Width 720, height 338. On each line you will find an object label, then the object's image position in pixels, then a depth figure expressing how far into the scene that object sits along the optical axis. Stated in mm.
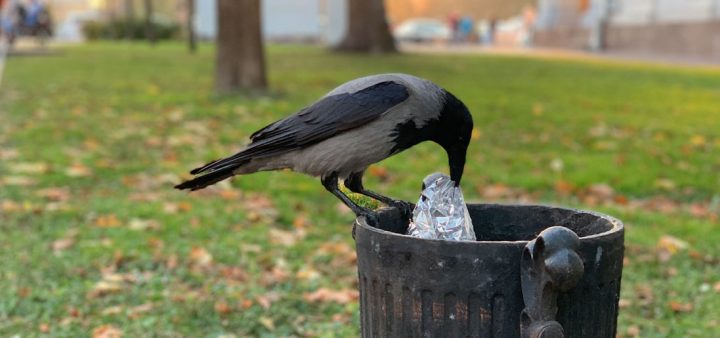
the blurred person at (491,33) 53500
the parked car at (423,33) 52875
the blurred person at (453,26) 52500
